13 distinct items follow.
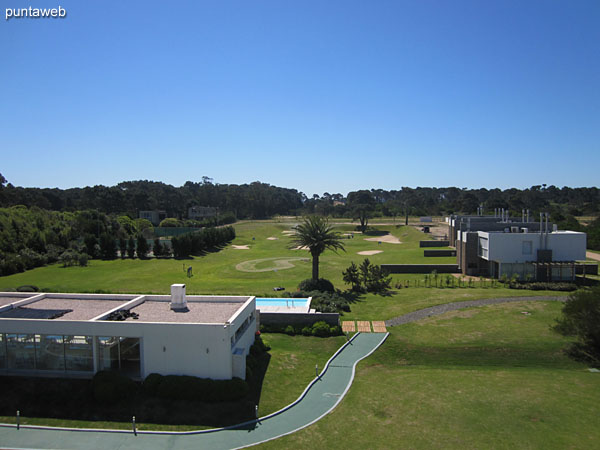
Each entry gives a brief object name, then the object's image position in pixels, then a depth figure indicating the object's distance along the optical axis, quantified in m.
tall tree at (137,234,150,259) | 65.19
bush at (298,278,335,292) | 41.53
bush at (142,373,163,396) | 19.67
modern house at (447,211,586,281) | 46.44
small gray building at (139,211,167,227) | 128.75
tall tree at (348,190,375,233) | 108.46
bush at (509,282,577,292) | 42.38
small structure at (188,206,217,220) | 141.88
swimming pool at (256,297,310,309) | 34.97
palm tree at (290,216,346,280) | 42.38
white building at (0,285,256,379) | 20.30
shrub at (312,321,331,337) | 30.06
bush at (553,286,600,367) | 25.22
